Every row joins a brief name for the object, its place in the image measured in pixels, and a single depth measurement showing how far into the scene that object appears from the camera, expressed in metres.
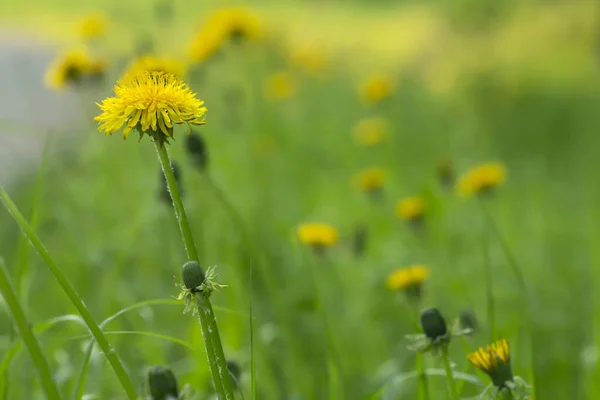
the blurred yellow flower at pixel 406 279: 2.13
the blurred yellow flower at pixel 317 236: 2.25
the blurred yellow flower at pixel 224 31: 2.34
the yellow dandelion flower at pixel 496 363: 1.92
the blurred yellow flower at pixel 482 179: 2.32
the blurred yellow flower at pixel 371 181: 2.45
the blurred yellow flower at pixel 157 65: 2.14
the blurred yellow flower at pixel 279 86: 3.52
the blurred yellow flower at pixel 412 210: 2.33
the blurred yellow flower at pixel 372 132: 3.19
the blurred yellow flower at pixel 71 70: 2.29
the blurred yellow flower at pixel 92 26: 2.55
